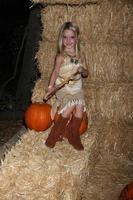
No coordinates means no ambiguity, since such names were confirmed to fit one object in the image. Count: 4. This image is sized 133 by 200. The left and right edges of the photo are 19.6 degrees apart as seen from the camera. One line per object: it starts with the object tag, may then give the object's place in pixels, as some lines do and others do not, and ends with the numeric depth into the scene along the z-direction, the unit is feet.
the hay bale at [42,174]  13.57
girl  16.85
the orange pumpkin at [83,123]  17.46
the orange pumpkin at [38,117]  17.48
